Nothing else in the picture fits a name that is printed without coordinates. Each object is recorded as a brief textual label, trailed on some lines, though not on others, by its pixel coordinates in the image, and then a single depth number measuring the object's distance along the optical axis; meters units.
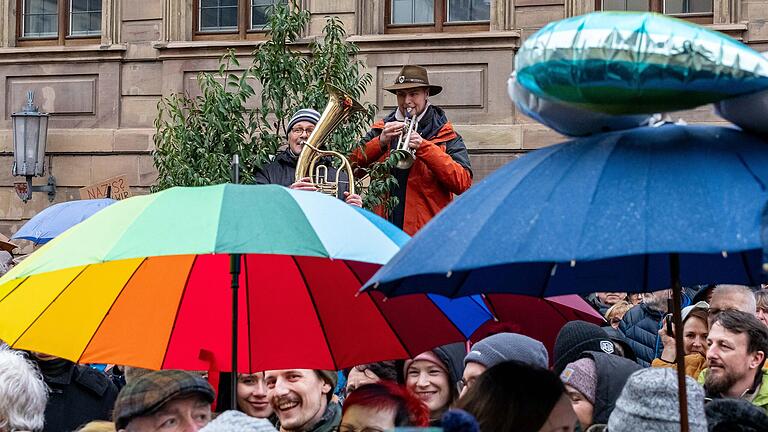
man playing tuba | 15.55
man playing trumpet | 17.00
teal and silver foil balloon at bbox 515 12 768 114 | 6.19
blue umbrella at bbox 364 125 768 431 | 5.98
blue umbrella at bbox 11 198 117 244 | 20.97
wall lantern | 27.85
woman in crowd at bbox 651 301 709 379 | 12.69
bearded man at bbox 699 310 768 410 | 11.21
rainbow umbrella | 9.08
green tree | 17.67
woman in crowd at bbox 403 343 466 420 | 11.07
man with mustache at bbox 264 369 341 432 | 10.50
